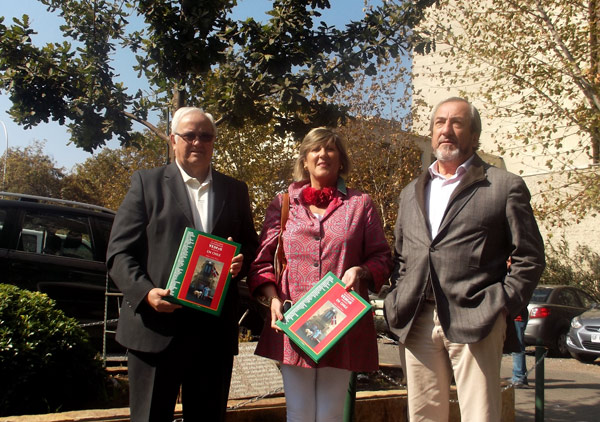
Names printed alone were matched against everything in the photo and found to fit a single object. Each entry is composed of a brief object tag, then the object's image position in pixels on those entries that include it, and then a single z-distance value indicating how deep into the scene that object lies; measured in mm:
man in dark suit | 2684
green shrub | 3658
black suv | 6203
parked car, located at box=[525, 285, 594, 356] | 13195
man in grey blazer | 2725
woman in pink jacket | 2961
